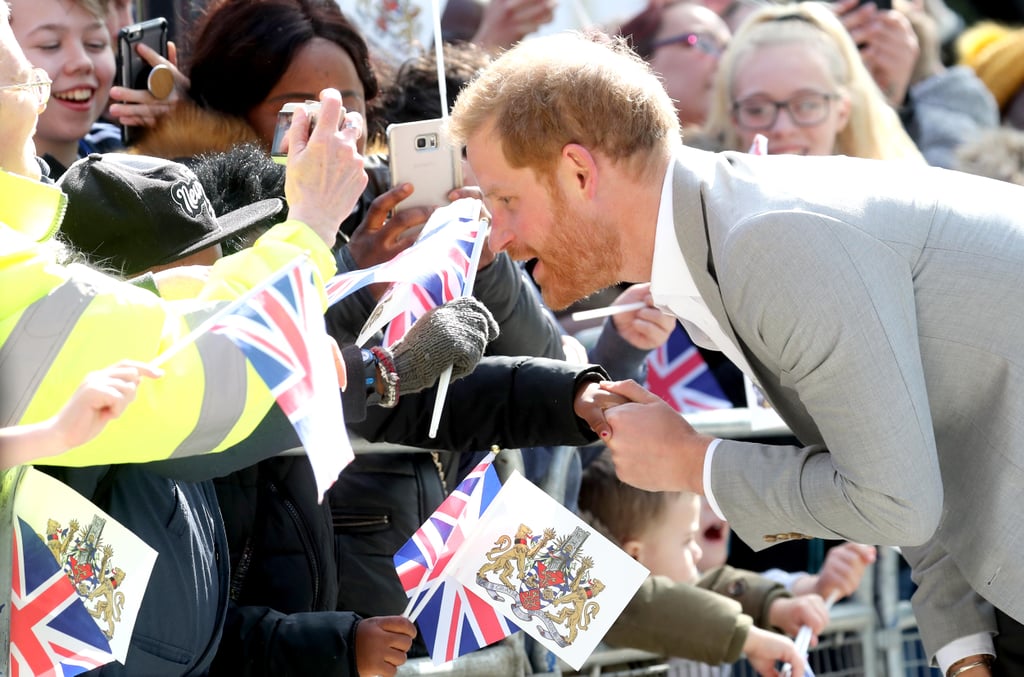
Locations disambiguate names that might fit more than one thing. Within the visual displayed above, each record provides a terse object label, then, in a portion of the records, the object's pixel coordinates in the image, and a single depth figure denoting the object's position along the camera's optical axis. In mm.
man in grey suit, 4863
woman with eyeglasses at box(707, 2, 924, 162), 9875
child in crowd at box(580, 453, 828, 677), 7840
